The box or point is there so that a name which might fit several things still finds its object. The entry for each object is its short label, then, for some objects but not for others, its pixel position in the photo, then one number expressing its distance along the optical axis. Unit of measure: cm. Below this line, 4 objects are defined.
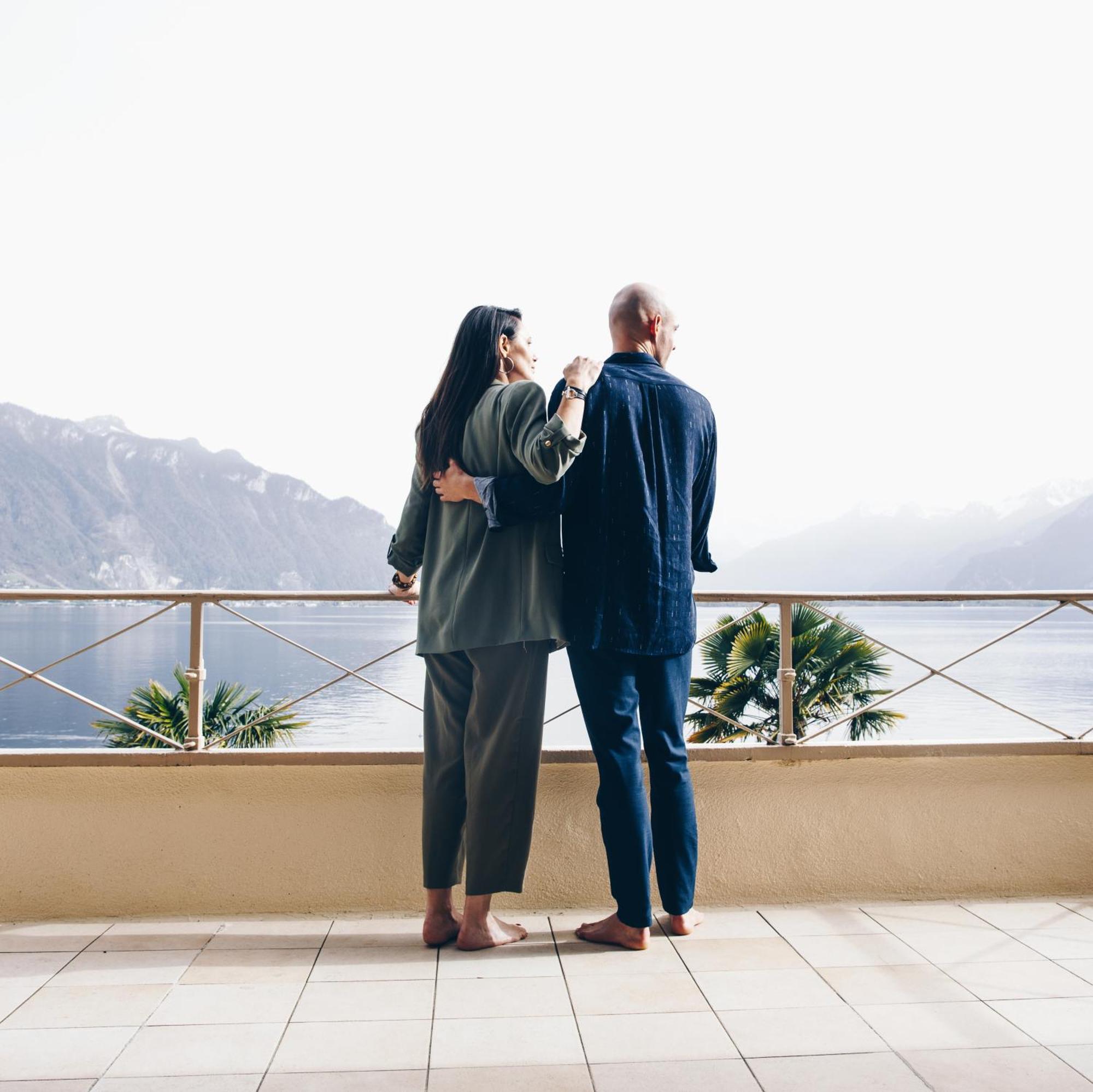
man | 220
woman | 220
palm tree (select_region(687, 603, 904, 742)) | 676
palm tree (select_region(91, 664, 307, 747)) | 684
